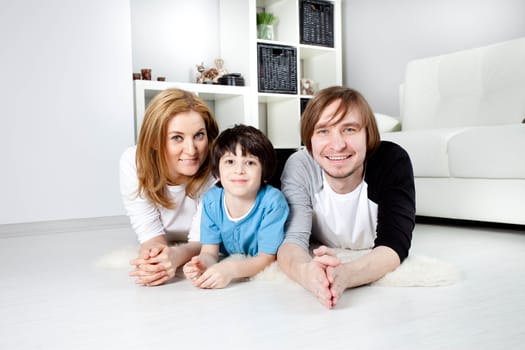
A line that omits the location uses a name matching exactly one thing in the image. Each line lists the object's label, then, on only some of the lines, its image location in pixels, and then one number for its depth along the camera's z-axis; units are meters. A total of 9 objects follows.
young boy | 1.43
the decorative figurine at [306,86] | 3.99
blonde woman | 1.60
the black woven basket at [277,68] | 3.61
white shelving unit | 3.46
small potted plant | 3.73
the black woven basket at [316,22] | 3.87
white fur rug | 1.30
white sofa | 2.13
